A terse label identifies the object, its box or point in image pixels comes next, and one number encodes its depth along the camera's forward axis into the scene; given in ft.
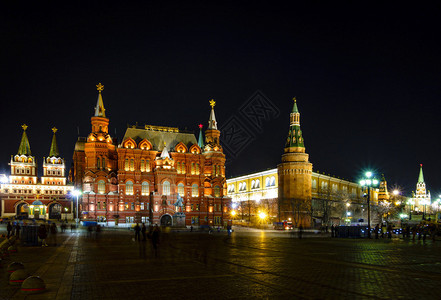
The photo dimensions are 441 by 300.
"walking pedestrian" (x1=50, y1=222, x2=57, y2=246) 121.80
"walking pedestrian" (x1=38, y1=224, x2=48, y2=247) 95.96
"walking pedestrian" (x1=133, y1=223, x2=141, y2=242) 113.50
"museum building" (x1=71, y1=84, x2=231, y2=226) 269.64
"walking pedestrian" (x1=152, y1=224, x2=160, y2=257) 81.07
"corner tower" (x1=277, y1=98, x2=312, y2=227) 331.57
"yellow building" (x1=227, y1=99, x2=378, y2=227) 329.31
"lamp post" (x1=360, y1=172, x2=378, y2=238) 135.77
